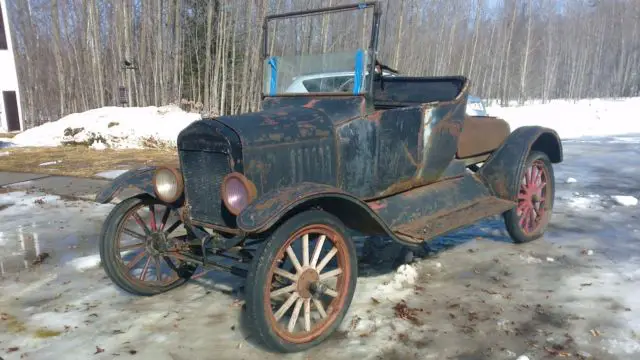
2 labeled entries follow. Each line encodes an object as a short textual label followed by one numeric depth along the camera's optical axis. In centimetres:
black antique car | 302
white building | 1858
